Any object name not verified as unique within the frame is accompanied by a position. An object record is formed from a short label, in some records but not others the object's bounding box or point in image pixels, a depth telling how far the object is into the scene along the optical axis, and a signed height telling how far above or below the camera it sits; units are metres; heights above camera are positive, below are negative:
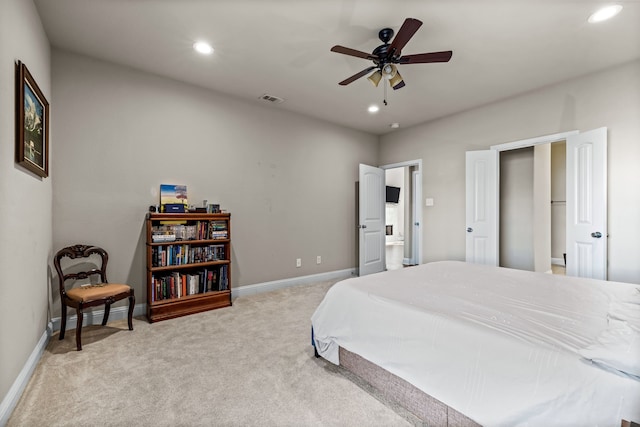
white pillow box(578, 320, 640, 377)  0.97 -0.48
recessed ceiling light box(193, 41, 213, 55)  2.71 +1.56
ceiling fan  2.22 +1.26
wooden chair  2.43 -0.67
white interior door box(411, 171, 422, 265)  6.49 -0.36
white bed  1.02 -0.56
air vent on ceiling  3.87 +1.54
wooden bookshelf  3.07 -0.56
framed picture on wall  1.83 +0.63
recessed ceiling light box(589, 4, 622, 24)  2.21 +1.55
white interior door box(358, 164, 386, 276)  5.05 -0.10
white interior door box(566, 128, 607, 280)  3.06 +0.10
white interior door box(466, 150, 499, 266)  4.04 +0.11
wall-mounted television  9.09 +0.61
